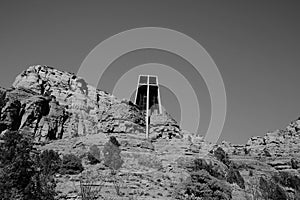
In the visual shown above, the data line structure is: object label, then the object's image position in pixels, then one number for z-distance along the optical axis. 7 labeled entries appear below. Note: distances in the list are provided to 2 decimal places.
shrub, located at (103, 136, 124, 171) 43.75
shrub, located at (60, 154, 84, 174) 38.94
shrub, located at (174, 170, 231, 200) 31.39
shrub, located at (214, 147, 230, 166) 57.75
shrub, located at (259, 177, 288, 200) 35.84
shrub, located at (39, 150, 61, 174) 33.59
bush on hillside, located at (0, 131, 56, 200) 19.09
